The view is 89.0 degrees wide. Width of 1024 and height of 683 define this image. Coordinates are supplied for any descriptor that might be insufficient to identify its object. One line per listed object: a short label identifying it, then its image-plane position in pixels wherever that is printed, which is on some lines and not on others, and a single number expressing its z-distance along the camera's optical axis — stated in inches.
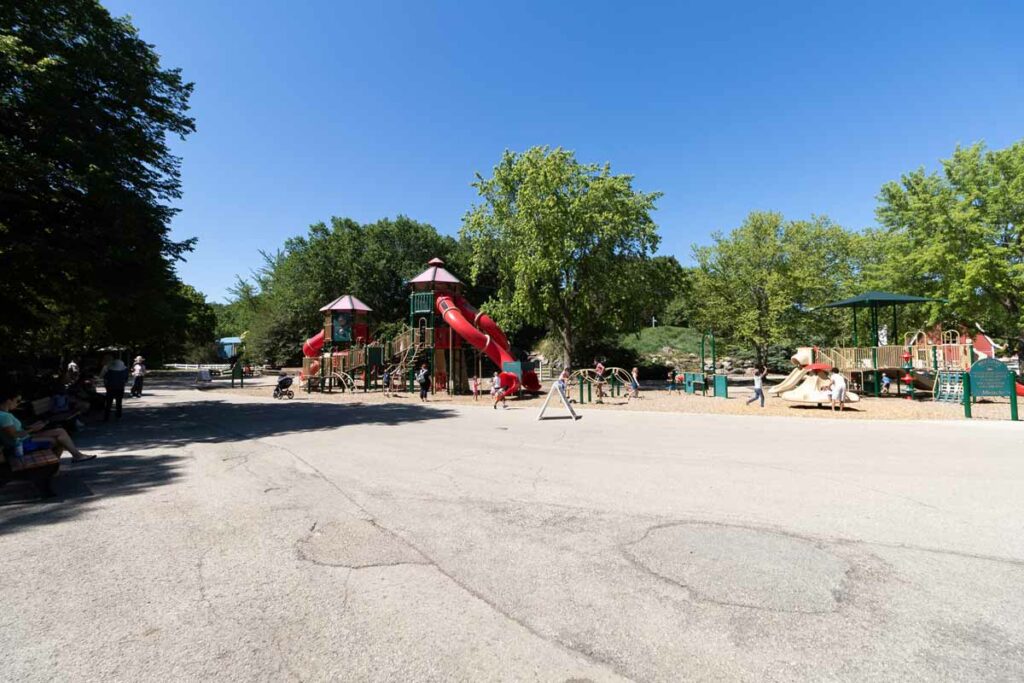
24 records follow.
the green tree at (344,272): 1829.5
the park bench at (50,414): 427.8
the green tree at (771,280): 1182.9
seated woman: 253.3
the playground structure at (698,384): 890.7
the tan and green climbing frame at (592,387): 826.2
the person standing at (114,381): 569.5
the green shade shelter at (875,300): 879.1
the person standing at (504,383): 783.9
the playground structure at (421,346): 941.2
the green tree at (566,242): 1104.8
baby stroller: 944.3
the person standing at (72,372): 943.6
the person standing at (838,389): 674.8
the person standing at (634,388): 875.9
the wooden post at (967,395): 574.2
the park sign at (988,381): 577.6
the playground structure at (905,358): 842.2
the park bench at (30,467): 244.4
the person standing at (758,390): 715.4
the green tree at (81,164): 463.8
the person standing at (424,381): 862.1
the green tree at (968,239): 957.8
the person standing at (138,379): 922.7
